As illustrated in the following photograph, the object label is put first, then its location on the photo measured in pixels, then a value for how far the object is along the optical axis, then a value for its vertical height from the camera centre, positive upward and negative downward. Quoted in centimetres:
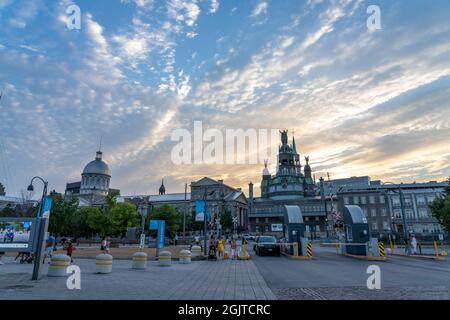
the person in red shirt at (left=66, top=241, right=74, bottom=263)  1966 -165
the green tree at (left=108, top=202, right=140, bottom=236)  6944 +188
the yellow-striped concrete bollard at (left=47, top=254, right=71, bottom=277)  1352 -197
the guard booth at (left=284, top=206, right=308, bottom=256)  2469 -22
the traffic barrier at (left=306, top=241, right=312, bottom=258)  2372 -204
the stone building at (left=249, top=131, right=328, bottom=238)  10662 +1016
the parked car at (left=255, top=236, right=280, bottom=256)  2817 -214
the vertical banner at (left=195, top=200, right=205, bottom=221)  2608 +138
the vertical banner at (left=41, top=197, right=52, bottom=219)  2167 +152
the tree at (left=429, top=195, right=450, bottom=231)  4318 +262
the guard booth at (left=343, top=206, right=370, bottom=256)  2528 -44
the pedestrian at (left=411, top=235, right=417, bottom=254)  2796 -169
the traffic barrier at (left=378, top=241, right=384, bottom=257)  2272 -178
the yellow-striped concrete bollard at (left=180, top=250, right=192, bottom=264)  2122 -231
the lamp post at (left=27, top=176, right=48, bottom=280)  1216 -78
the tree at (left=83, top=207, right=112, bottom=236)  6875 +63
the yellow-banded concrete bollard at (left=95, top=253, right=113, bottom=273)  1477 -199
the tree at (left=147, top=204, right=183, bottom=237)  6688 +214
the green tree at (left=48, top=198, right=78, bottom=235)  5594 +197
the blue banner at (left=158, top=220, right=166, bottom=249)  2722 -66
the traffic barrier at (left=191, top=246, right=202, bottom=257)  3351 -287
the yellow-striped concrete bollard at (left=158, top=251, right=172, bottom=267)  1897 -222
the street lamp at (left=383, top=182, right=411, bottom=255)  2636 -137
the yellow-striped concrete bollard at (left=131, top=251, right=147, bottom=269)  1689 -209
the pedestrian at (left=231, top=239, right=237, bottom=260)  2567 -219
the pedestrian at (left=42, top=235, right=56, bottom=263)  2273 -173
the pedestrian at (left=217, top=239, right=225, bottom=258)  2743 -213
